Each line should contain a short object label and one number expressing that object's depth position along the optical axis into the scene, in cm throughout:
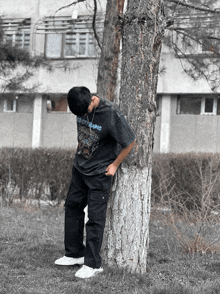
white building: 1495
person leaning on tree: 339
